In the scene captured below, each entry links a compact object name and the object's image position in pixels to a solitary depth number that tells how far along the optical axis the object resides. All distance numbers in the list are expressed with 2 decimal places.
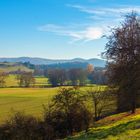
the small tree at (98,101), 66.06
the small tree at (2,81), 195.60
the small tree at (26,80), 194.75
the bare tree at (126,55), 34.41
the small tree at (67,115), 47.88
